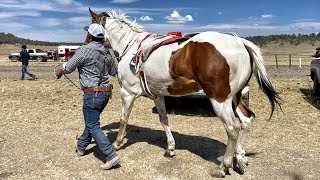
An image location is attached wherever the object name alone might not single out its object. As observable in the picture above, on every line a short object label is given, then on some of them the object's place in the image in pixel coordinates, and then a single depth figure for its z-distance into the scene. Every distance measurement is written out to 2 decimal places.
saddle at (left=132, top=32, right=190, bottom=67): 3.65
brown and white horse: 3.20
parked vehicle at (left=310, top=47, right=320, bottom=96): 7.56
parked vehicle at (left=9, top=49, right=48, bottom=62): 31.08
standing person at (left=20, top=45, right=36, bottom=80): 12.16
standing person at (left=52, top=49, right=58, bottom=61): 32.35
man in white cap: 3.55
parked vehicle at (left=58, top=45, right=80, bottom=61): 34.59
